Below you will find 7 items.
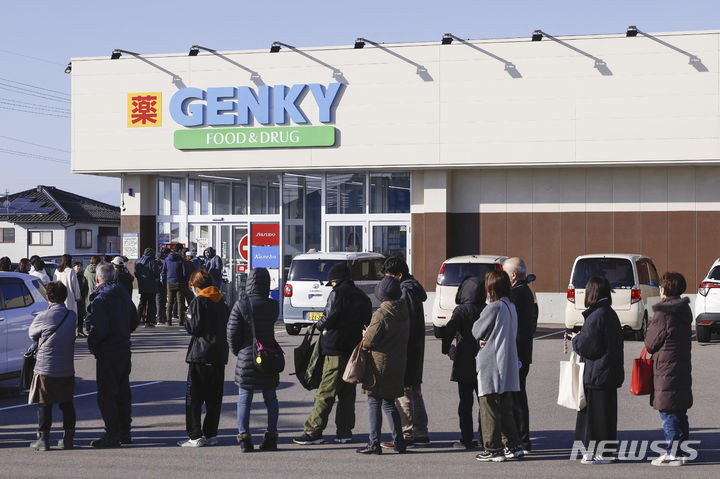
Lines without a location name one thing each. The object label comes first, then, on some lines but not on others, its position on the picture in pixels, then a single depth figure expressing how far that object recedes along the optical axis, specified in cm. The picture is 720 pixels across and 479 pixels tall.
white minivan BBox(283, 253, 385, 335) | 2102
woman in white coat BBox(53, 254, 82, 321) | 2025
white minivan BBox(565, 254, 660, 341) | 2009
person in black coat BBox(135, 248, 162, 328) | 2453
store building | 2445
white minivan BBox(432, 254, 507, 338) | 2052
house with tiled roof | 6844
